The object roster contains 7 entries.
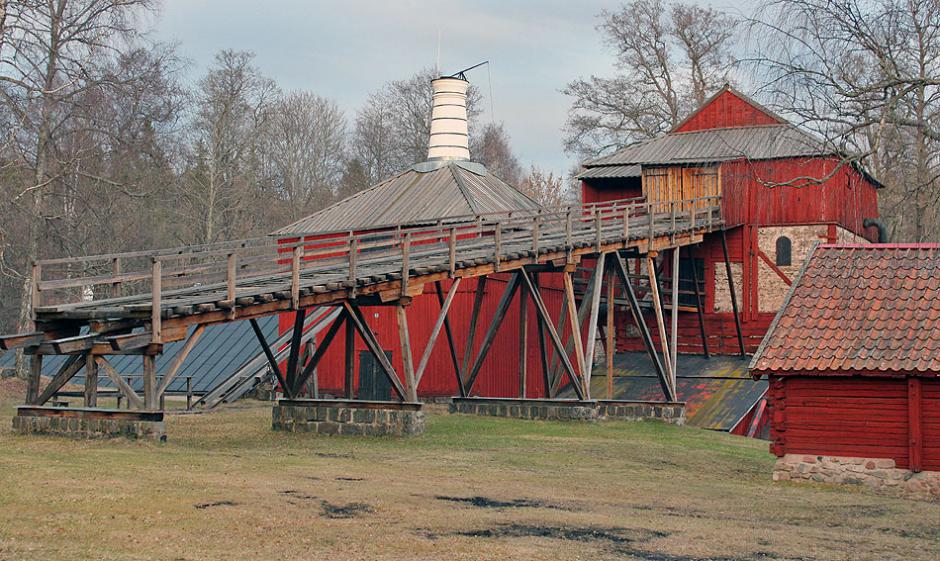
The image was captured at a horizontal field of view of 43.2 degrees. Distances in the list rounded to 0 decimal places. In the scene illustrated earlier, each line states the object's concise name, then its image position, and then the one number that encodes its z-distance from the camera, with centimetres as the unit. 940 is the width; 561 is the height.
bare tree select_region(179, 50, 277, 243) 5028
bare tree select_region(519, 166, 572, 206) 7131
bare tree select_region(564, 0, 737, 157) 4891
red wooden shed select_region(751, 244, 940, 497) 1831
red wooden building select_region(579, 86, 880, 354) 3503
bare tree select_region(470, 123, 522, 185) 7088
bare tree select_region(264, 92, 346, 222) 6322
